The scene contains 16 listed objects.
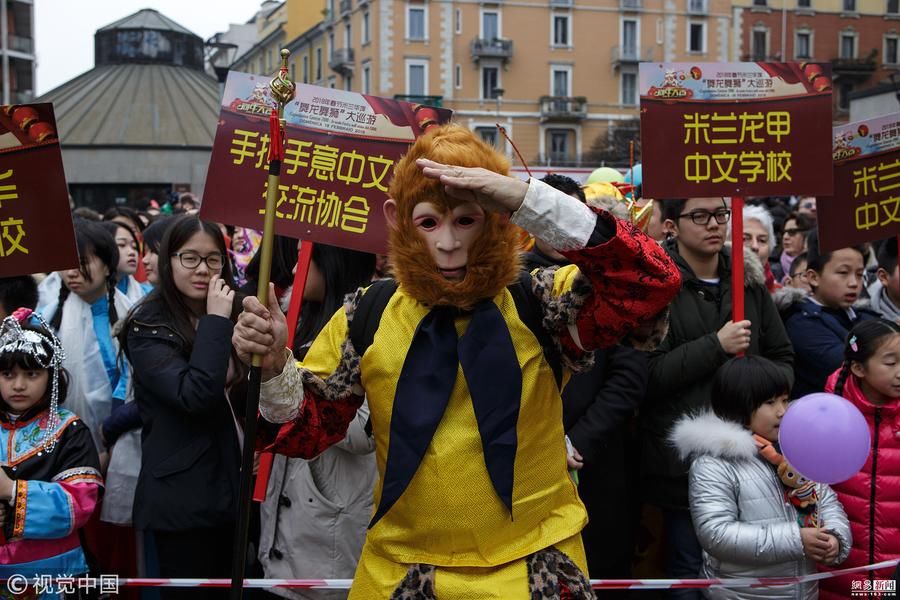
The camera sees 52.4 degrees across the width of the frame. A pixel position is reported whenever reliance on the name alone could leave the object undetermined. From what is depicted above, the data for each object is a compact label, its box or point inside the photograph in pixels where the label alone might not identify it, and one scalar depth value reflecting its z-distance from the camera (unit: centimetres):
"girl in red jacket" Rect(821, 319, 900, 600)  349
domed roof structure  3334
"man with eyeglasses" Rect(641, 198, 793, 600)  377
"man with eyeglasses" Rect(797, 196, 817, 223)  1009
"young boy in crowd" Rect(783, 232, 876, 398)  445
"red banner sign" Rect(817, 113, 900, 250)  438
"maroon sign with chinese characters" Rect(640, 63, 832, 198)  386
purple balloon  302
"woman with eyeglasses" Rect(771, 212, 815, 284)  718
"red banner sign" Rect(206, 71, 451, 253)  388
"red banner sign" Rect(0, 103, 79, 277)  349
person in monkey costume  228
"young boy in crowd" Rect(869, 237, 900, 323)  508
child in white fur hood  336
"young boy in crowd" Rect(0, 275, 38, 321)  414
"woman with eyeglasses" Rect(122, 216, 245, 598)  340
